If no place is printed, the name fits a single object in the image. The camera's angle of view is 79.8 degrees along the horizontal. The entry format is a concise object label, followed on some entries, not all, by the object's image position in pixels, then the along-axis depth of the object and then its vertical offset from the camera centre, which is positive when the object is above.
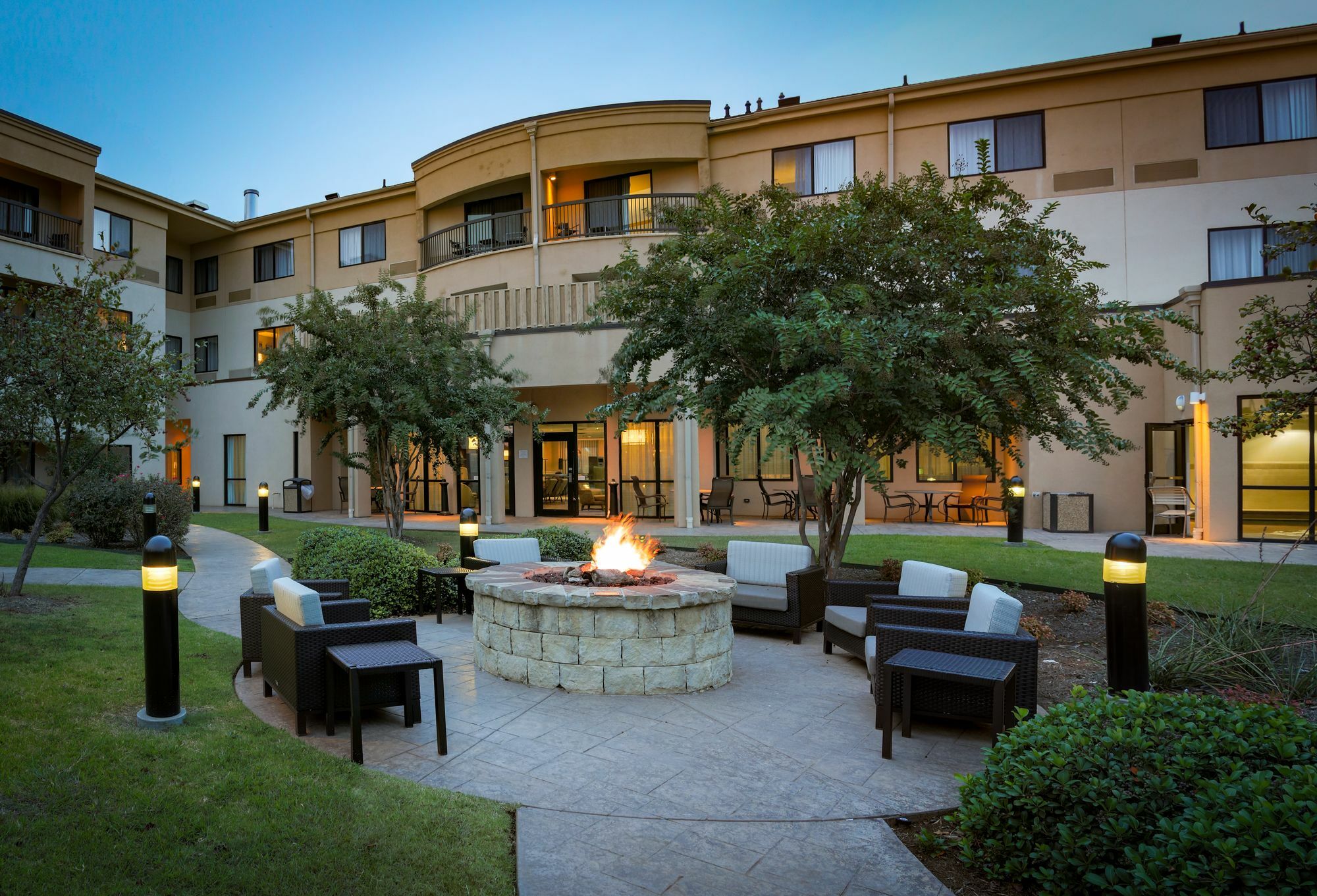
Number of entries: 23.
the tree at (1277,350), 5.86 +0.76
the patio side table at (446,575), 8.46 -1.39
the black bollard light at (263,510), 16.92 -1.13
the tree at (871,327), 6.96 +1.20
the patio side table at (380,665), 4.45 -1.23
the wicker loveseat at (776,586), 7.52 -1.34
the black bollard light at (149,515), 12.51 -0.90
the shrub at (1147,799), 2.24 -1.15
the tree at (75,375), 7.82 +0.87
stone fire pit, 5.81 -1.38
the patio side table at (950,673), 4.47 -1.29
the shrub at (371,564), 8.28 -1.16
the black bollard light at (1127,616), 4.63 -0.99
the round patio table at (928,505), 18.07 -1.23
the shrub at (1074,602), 8.09 -1.57
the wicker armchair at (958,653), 4.75 -1.29
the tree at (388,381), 12.55 +1.24
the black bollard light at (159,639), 4.66 -1.07
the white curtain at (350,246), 24.38 +6.55
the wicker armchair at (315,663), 4.85 -1.30
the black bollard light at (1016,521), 13.51 -1.23
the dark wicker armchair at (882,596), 6.12 -1.20
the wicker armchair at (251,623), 6.00 -1.27
